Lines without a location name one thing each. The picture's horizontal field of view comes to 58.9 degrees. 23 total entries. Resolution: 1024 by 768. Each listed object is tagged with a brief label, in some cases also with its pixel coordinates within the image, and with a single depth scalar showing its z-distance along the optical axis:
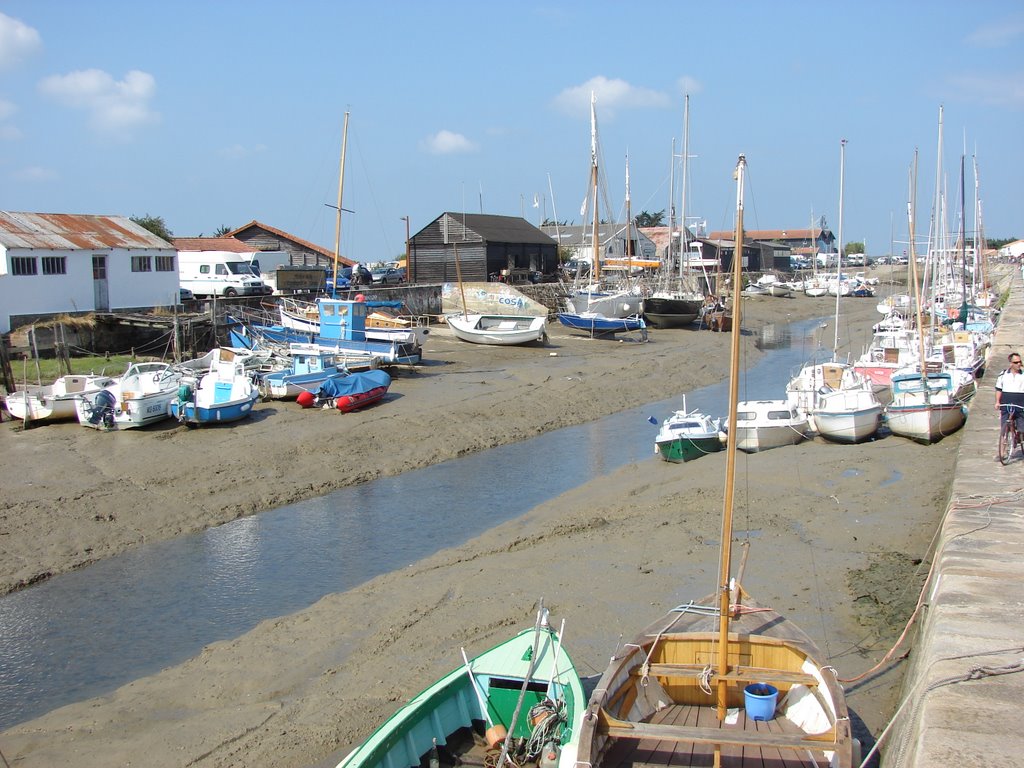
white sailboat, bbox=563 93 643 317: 52.59
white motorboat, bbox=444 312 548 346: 44.06
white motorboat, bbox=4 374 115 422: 24.78
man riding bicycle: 16.73
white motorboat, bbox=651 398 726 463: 23.47
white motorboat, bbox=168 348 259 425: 25.55
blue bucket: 8.91
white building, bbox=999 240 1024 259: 133.73
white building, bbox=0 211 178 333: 33.56
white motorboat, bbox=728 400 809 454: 24.23
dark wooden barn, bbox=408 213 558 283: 62.12
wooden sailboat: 8.02
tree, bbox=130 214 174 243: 65.60
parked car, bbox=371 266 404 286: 59.98
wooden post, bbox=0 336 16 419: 26.34
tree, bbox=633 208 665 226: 141.86
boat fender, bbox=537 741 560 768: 9.24
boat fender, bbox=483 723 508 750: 9.74
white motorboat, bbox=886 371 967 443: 23.59
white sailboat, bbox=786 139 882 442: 24.27
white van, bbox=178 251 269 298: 45.12
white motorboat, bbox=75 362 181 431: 24.69
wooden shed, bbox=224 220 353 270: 60.31
